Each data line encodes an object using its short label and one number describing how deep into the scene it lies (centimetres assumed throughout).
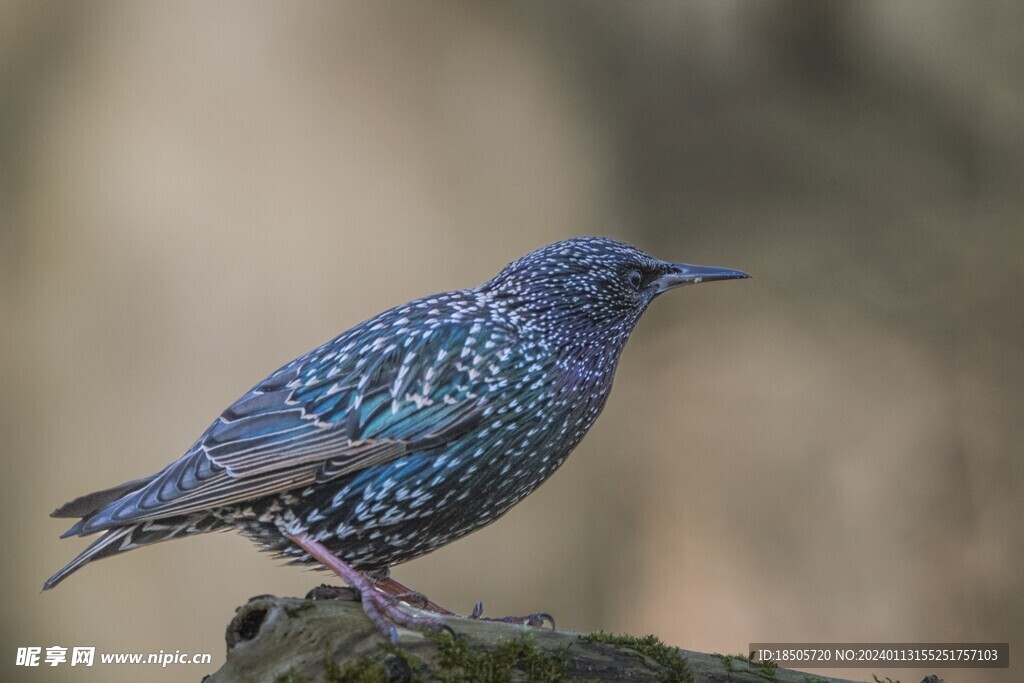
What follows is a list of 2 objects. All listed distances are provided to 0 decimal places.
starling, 603
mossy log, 525
